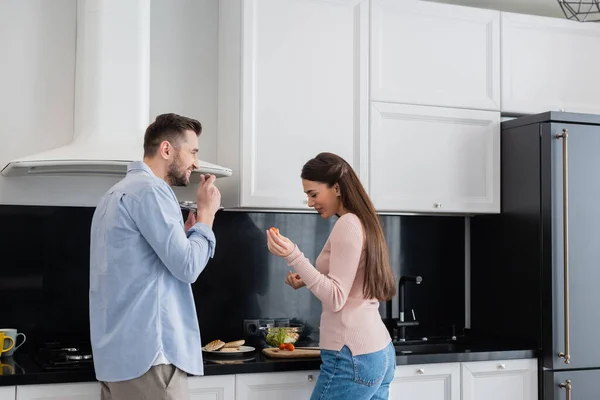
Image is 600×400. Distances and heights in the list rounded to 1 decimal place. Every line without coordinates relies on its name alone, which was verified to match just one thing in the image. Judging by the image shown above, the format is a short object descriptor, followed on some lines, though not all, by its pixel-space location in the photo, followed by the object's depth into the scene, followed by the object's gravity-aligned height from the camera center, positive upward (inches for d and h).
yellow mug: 117.6 -18.0
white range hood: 122.2 +21.9
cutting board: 121.5 -19.4
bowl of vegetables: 129.9 -17.9
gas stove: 110.2 -19.3
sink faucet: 142.4 -15.2
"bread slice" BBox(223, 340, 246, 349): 126.5 -18.9
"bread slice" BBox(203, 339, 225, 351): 124.3 -18.8
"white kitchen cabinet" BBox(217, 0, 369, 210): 129.6 +22.3
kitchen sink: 130.3 -20.4
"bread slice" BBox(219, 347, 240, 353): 123.7 -19.3
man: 93.7 -7.6
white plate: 123.6 -19.8
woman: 110.0 -8.1
